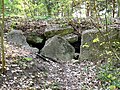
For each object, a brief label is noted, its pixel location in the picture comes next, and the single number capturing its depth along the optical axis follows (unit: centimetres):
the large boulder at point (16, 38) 895
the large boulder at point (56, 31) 964
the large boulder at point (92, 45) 859
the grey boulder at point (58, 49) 860
